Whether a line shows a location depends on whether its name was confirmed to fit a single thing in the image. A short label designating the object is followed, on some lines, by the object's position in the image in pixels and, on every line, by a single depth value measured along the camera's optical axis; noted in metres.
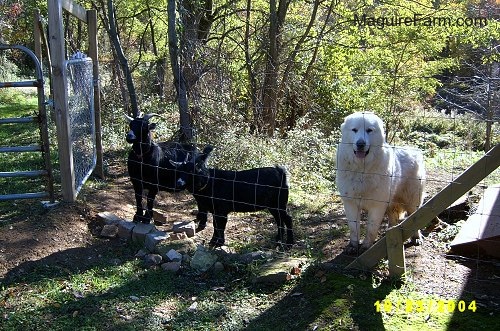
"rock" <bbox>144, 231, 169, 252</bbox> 5.75
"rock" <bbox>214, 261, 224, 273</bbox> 5.36
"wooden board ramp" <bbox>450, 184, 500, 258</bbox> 5.02
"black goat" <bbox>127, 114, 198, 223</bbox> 6.56
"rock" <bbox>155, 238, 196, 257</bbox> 5.66
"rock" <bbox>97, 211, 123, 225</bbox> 6.31
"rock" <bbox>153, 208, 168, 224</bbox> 6.81
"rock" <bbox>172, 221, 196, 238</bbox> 6.22
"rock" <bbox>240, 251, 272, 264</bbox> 5.41
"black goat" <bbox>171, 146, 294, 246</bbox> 6.06
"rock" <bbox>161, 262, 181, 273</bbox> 5.33
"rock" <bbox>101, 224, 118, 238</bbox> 6.13
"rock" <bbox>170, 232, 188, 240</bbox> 6.02
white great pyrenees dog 5.11
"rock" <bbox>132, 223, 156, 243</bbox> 5.96
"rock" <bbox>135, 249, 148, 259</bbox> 5.69
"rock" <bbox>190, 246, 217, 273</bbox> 5.38
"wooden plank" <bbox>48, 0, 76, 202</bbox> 6.01
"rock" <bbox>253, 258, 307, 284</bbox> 4.97
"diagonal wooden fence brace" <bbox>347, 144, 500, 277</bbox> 4.20
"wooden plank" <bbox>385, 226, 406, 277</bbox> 4.56
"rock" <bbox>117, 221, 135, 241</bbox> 6.08
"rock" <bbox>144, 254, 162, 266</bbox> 5.49
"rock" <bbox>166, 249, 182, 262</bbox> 5.45
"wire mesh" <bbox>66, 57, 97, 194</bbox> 6.90
